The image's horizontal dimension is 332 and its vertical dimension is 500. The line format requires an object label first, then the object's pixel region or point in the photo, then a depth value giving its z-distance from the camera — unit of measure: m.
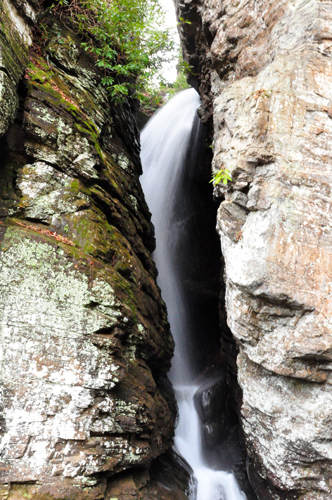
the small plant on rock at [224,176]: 4.90
